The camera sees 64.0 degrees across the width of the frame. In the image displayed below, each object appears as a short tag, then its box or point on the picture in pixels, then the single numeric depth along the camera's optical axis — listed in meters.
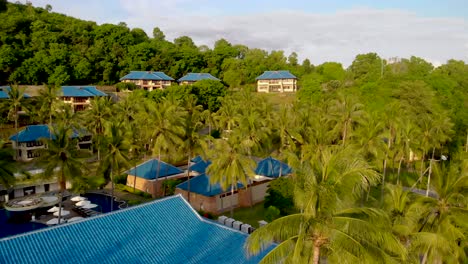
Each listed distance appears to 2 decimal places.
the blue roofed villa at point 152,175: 43.97
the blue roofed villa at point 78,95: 72.94
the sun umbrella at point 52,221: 32.74
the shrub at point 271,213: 33.12
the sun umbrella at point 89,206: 36.73
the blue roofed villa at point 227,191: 37.72
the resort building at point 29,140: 53.44
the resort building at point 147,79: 94.00
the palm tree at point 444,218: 17.52
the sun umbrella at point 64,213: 34.86
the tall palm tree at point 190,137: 40.69
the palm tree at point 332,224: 12.32
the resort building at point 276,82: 109.56
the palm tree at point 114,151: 36.09
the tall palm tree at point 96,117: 54.34
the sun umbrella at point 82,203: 37.17
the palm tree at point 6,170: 28.62
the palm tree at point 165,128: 40.03
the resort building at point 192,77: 100.31
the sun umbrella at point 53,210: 36.25
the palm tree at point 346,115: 41.66
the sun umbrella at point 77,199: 39.12
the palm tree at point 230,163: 32.59
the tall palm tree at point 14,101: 59.12
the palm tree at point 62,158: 30.64
